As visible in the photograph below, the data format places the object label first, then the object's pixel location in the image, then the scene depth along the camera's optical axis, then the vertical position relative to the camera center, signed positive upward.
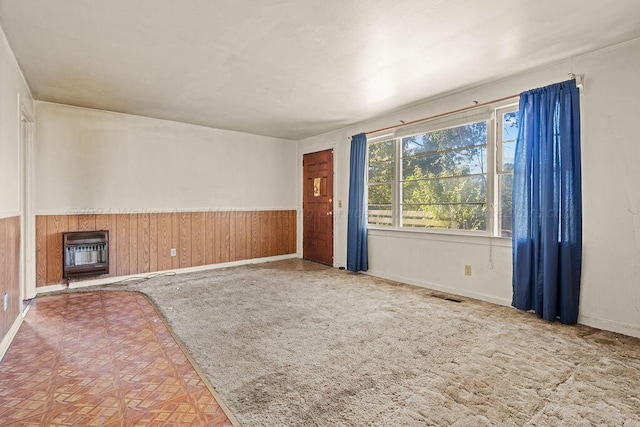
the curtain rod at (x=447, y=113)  3.54 +1.22
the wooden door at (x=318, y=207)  5.94 +0.09
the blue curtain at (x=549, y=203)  2.99 +0.08
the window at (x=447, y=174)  3.65 +0.48
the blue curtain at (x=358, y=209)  5.14 +0.04
